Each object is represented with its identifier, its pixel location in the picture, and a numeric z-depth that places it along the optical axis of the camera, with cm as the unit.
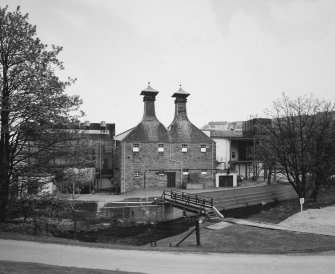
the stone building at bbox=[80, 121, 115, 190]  4412
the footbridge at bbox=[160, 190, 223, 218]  2583
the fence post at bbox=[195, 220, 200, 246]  1694
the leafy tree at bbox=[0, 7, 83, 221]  1401
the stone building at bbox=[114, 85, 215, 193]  3934
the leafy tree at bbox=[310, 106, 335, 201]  3095
